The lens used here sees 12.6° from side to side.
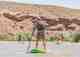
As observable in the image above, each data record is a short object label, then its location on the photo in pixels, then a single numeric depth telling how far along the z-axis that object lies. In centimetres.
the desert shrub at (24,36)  3351
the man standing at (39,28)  1750
